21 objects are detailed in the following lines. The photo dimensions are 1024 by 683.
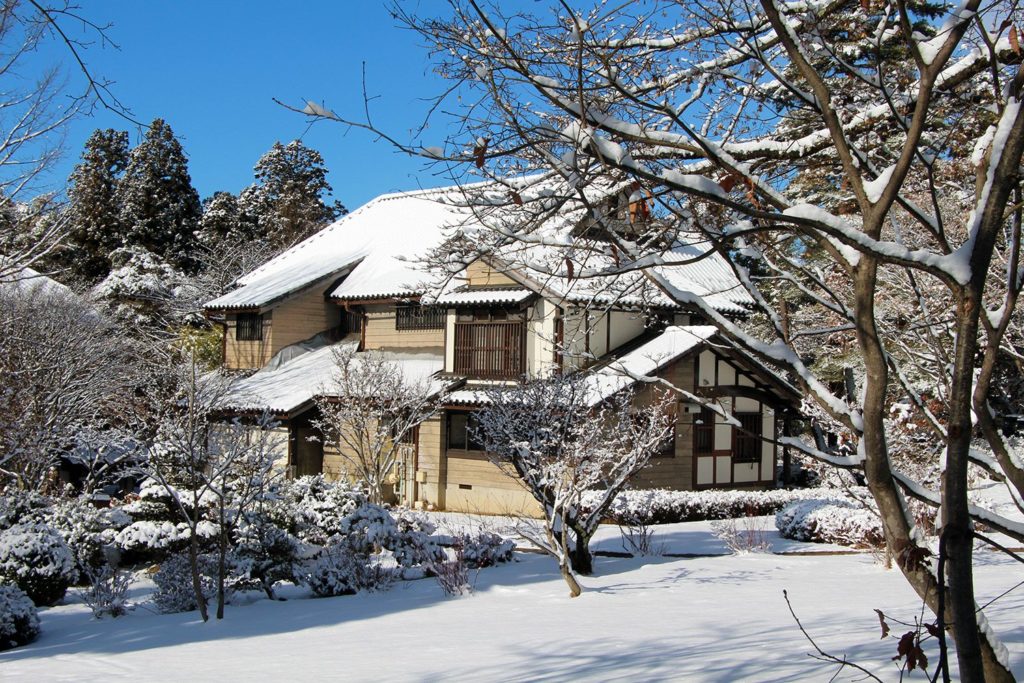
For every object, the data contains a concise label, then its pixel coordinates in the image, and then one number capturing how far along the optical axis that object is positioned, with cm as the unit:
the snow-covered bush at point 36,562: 1359
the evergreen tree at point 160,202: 4575
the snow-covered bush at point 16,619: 1139
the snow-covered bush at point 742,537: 1647
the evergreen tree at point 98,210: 4441
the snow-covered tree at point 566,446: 1376
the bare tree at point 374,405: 2261
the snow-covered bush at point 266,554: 1399
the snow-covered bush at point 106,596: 1299
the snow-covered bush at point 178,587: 1323
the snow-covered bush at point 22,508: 1468
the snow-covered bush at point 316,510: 1510
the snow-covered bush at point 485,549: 1509
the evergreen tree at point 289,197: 4750
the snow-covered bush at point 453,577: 1315
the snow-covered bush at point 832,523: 1600
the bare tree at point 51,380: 1945
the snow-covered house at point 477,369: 2412
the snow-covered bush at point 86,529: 1516
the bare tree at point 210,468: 1257
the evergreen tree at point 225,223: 4616
